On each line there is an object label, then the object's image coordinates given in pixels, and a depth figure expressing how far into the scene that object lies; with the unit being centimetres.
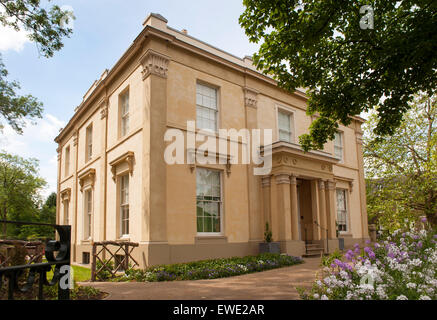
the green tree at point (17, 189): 4022
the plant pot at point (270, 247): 1396
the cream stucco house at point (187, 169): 1239
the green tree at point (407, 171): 2220
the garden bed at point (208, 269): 1020
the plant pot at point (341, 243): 1769
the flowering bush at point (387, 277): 423
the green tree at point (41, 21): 1068
